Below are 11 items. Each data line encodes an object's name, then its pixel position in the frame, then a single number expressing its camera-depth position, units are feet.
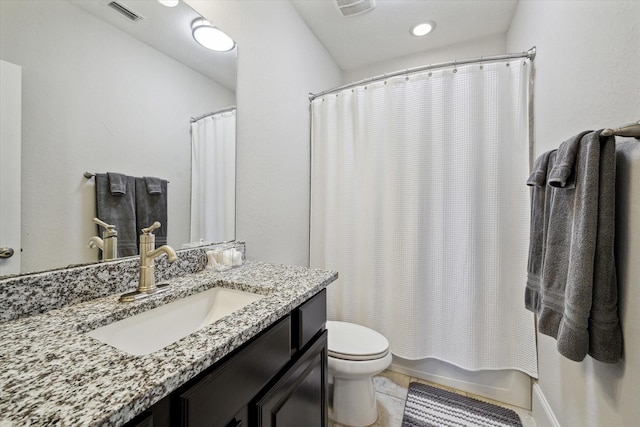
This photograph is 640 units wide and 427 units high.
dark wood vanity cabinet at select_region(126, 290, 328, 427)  1.53
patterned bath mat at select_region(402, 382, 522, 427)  4.46
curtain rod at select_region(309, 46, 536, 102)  4.60
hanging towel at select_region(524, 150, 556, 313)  3.39
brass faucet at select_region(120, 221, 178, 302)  2.62
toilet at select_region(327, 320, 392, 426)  4.23
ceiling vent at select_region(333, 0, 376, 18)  5.26
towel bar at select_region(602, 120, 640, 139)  2.09
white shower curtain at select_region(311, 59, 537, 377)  4.76
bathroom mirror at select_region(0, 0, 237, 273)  2.23
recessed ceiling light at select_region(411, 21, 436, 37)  5.91
